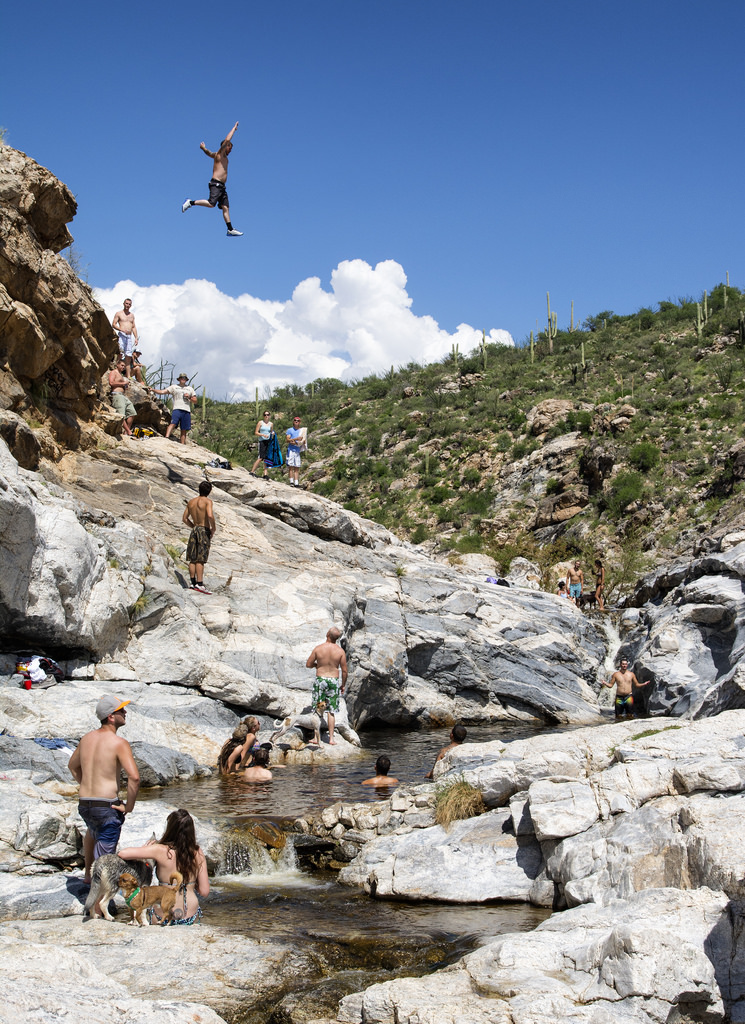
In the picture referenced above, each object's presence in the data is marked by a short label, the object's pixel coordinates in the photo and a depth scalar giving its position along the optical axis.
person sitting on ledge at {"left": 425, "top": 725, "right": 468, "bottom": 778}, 11.11
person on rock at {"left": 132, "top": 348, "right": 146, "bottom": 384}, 20.16
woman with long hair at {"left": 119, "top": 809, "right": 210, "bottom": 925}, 6.15
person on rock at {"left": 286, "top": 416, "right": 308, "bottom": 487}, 19.94
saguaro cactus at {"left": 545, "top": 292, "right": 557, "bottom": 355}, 52.53
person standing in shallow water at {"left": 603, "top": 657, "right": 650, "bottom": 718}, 16.59
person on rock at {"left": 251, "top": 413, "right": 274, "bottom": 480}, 19.61
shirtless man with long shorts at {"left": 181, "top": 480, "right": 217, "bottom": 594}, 13.77
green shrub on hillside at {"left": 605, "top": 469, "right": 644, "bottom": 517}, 33.66
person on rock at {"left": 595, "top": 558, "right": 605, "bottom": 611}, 25.84
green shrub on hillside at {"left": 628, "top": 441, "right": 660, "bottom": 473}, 35.44
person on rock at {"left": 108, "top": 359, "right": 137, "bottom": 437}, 18.27
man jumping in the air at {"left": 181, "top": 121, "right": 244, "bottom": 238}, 12.98
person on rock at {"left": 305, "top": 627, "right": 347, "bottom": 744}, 12.45
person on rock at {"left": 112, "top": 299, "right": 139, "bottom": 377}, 18.56
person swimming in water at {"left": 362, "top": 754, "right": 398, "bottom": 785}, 10.41
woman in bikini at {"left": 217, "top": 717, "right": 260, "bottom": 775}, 10.80
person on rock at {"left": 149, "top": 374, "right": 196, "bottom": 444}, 18.36
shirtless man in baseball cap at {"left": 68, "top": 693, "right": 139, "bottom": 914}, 6.08
